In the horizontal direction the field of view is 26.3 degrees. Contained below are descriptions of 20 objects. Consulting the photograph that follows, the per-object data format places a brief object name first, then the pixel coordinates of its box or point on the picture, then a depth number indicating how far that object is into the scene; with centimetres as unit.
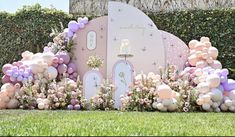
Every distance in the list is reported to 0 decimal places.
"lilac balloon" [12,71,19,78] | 1174
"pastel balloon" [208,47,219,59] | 1185
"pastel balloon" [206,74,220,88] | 1061
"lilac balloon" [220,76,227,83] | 1089
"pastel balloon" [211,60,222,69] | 1176
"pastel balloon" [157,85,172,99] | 1034
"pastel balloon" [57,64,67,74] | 1209
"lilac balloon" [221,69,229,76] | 1088
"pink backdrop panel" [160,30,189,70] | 1205
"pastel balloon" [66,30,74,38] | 1249
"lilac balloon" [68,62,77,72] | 1232
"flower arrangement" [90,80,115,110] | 1098
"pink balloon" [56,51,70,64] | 1227
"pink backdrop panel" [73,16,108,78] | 1236
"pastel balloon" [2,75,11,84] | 1198
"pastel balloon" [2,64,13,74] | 1202
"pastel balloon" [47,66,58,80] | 1173
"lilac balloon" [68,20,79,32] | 1243
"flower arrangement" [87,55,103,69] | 1172
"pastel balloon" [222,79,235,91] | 1102
